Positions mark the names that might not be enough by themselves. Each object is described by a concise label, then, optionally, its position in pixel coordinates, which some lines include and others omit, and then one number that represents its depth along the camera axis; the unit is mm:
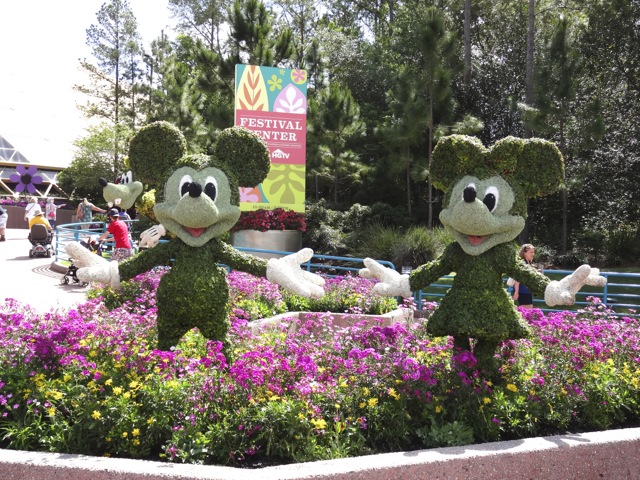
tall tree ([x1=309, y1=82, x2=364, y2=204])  19531
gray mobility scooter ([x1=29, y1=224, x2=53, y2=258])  15633
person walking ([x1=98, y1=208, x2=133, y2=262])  9672
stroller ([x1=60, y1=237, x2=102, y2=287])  11734
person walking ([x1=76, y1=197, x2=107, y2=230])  18031
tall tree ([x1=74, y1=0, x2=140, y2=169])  34469
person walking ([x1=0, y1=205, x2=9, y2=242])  19391
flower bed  3578
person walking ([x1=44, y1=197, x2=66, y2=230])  21038
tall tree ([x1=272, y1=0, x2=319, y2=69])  33425
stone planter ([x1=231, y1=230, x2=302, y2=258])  15211
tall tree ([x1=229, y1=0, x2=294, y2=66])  20609
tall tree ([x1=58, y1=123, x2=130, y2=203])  31016
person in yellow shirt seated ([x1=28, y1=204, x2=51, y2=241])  15925
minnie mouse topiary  4477
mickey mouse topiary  4637
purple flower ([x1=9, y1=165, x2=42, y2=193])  25344
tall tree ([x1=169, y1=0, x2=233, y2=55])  33844
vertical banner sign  14273
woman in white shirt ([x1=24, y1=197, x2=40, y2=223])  18414
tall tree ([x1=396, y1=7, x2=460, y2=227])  17672
